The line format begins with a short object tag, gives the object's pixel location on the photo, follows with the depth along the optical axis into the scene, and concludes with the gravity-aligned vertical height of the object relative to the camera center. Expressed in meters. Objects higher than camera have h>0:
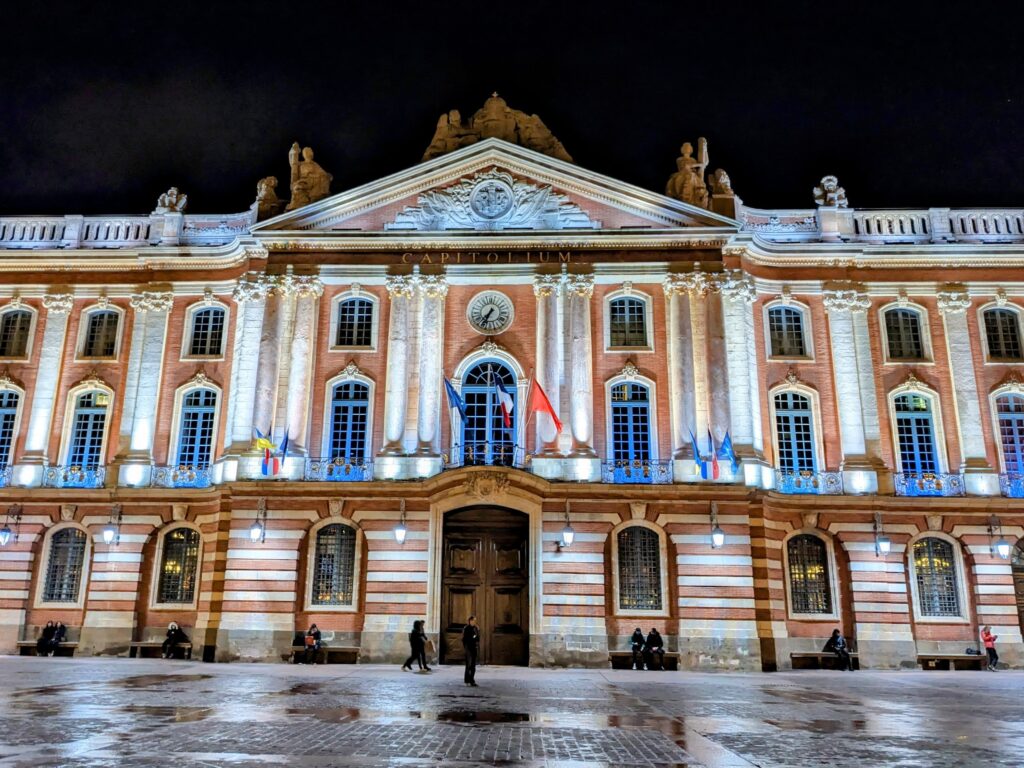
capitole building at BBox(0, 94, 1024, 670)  26.02 +6.29
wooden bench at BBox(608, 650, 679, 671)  24.97 -1.25
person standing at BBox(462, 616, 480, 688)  18.81 -0.71
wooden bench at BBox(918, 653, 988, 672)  26.25 -1.34
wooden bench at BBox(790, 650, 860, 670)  26.27 -1.33
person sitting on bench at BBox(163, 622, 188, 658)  26.52 -0.81
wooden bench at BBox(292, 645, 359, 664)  25.47 -1.18
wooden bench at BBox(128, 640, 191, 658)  26.70 -1.11
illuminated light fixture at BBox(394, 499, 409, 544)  25.81 +2.42
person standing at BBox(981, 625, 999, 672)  26.02 -0.91
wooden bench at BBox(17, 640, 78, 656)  27.28 -1.10
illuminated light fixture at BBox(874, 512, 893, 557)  26.78 +2.22
